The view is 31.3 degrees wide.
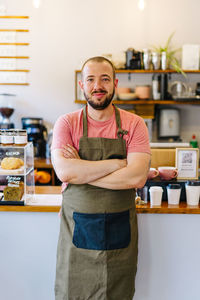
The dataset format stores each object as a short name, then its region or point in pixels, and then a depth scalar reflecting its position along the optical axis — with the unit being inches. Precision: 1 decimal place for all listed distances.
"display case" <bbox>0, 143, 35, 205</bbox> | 82.3
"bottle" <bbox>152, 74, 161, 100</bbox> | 174.2
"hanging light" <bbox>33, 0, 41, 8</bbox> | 169.9
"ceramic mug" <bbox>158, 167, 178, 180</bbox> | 86.5
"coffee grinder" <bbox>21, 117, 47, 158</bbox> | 175.0
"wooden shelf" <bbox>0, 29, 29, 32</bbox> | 181.8
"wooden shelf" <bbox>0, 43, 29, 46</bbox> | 182.9
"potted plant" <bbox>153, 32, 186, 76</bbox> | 173.8
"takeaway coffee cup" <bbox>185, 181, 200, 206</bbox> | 81.7
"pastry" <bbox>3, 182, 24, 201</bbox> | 82.8
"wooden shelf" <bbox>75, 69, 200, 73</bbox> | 173.2
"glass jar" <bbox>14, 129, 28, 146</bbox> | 83.7
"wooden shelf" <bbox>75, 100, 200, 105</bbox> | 174.2
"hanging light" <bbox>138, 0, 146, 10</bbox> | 166.1
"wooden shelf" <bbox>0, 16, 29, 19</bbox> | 180.7
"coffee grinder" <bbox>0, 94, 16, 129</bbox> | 176.4
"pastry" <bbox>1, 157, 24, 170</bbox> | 82.4
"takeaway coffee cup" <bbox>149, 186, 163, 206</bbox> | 81.1
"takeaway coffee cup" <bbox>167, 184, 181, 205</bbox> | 82.3
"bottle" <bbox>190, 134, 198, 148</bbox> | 175.8
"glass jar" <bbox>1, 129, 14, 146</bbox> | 83.7
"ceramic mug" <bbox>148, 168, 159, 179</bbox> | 86.3
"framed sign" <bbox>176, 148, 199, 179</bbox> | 89.0
